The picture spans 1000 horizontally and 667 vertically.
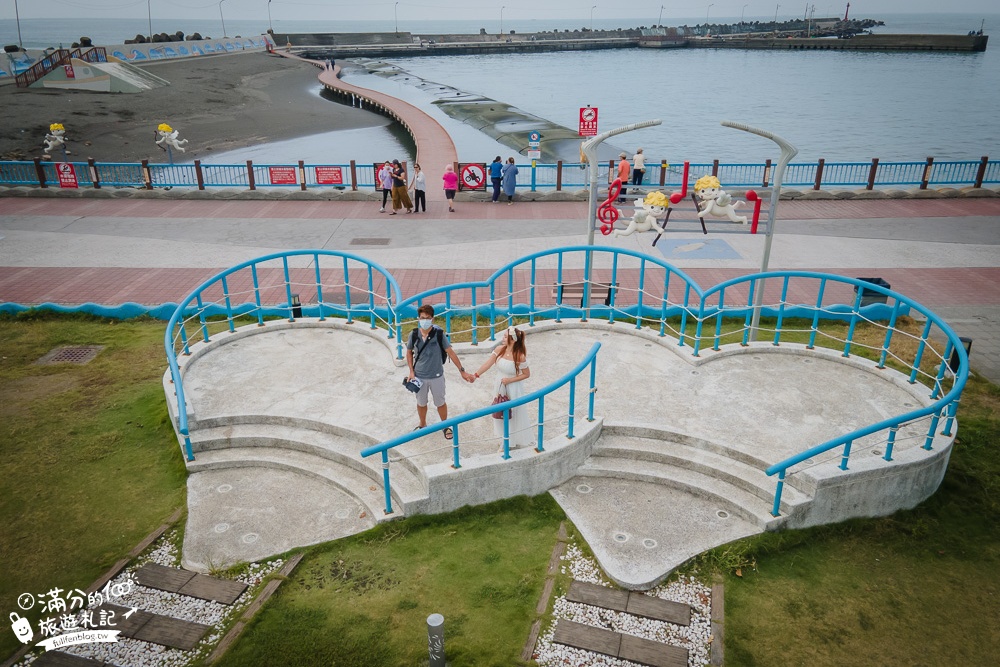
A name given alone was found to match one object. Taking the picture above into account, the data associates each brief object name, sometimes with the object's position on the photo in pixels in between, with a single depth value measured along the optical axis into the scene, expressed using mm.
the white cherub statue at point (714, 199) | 14031
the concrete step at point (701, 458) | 7973
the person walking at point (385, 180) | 21484
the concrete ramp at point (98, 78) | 54656
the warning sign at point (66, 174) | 23344
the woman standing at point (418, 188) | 21384
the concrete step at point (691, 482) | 7793
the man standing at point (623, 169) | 21609
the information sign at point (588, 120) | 20334
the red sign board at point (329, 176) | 24031
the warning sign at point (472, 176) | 23312
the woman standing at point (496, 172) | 22614
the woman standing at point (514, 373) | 7902
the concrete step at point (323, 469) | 8094
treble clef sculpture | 13782
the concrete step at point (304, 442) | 8570
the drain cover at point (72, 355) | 12062
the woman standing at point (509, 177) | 22688
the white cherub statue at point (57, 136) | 29388
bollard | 5469
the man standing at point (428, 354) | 8180
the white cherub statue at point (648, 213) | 14625
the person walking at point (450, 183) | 22016
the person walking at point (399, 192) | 21438
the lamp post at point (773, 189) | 10766
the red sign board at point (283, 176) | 24208
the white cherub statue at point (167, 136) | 29188
